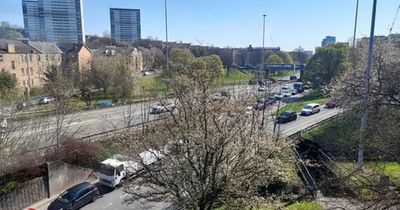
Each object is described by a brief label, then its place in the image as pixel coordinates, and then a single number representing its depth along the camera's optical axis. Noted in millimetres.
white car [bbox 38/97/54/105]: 37306
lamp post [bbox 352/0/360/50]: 29414
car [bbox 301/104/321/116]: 36969
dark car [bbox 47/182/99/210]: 15516
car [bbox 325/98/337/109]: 39884
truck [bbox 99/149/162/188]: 19014
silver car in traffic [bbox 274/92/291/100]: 48062
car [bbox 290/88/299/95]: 55009
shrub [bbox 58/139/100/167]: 19994
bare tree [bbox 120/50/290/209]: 10000
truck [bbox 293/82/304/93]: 57331
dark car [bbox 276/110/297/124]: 32319
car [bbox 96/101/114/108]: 39000
